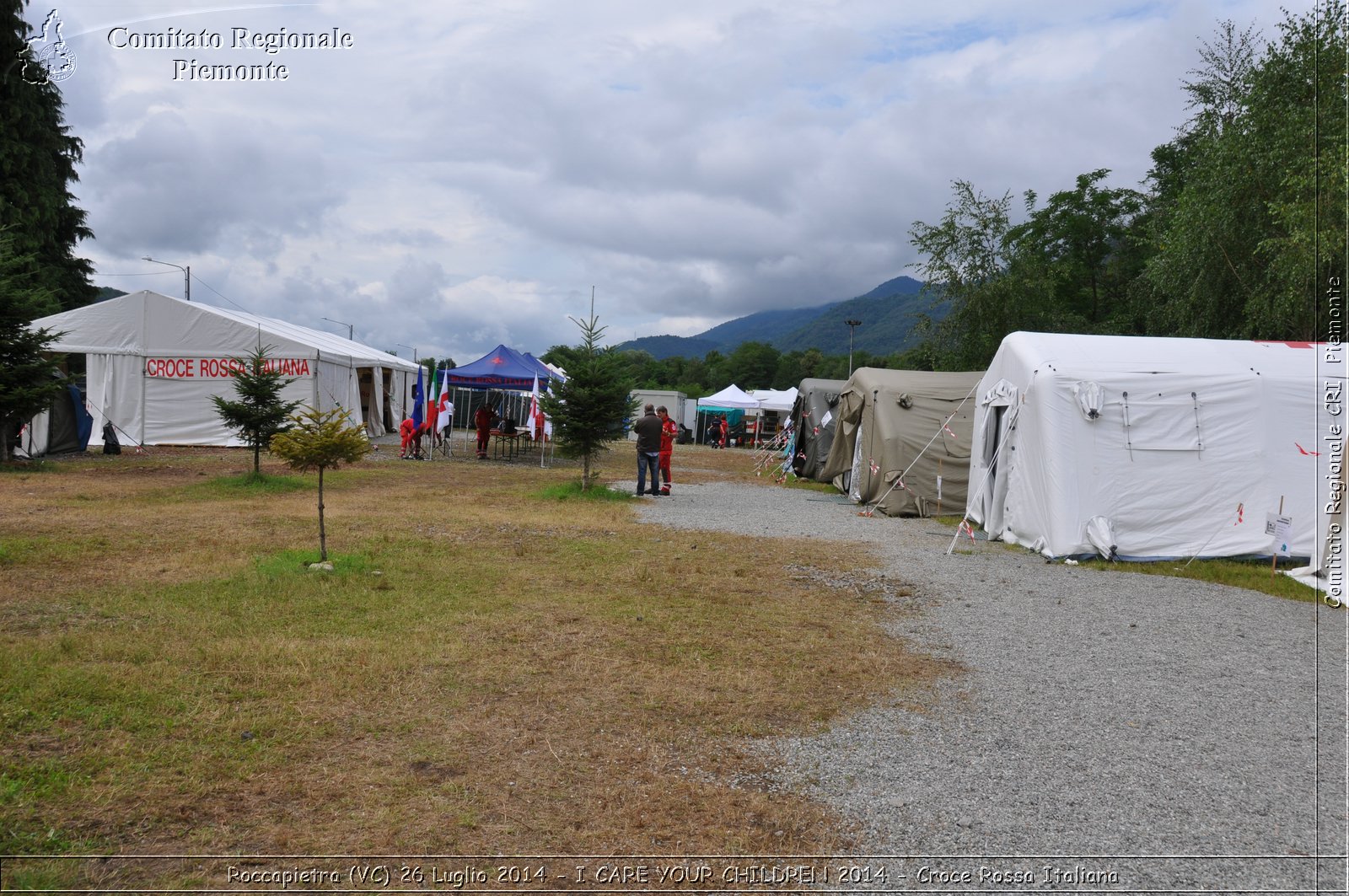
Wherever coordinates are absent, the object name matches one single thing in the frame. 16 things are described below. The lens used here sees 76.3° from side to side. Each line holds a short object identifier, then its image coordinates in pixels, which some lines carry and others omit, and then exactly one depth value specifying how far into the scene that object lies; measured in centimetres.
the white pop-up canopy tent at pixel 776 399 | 3919
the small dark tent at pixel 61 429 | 1823
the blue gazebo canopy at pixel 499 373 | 2148
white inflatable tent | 1051
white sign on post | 1041
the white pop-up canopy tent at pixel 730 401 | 3966
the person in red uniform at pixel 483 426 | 2386
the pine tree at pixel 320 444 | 853
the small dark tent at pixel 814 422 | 2152
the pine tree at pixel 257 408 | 1520
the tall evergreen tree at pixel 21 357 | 1544
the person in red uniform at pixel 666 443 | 1681
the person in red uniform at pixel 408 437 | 2227
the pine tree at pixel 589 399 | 1584
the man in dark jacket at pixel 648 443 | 1620
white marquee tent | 2231
